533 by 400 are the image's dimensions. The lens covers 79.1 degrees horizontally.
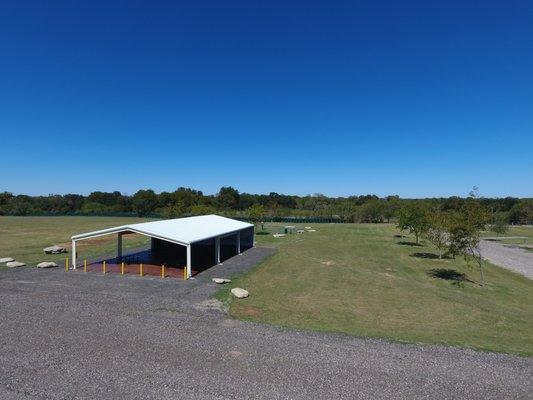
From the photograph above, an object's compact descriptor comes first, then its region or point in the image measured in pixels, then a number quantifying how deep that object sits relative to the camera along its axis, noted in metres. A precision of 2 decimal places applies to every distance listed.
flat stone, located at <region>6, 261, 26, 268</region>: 21.47
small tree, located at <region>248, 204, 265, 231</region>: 45.34
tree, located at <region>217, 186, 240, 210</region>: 108.12
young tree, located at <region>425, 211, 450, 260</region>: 22.02
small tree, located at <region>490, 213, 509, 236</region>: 46.80
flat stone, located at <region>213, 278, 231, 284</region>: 18.17
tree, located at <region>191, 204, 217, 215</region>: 51.78
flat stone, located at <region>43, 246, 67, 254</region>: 27.25
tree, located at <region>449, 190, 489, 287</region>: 19.38
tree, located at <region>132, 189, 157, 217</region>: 106.75
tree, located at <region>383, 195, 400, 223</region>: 68.30
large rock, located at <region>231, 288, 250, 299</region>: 15.47
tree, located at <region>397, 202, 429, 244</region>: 32.78
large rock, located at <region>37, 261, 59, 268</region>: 21.38
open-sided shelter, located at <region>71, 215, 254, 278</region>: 20.91
